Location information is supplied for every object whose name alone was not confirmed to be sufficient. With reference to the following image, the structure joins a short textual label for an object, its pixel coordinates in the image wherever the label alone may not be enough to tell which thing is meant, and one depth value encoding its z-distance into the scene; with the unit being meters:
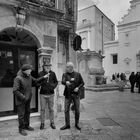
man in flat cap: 4.56
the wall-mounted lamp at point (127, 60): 24.61
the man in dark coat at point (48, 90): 5.18
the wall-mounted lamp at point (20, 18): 5.25
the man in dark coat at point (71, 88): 5.05
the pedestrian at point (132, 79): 14.13
